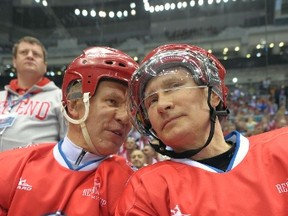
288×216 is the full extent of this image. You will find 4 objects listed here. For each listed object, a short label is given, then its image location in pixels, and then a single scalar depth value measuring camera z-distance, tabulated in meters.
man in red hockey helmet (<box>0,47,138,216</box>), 1.13
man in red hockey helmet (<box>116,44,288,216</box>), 0.97
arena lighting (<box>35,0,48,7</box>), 9.13
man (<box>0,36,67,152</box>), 2.00
